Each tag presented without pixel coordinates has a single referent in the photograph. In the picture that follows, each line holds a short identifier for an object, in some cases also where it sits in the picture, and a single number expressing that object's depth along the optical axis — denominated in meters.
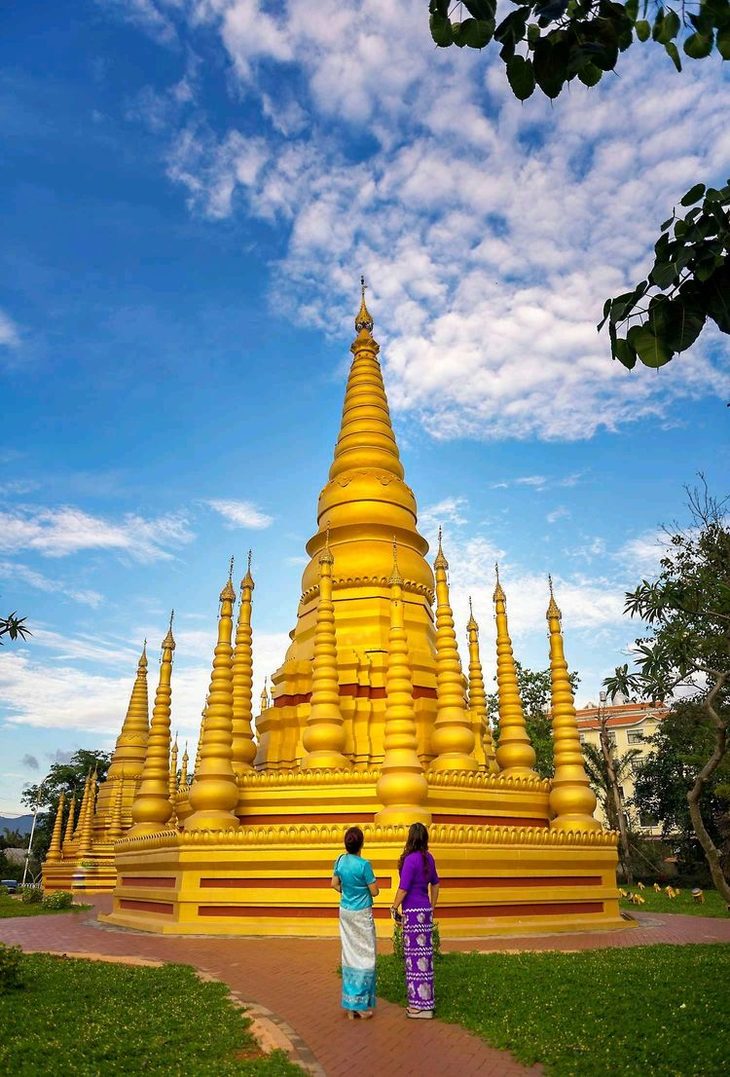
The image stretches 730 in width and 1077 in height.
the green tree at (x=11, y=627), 11.05
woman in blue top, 7.85
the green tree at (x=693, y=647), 10.15
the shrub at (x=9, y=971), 8.95
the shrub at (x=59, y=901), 26.75
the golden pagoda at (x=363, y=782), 15.09
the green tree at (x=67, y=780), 61.38
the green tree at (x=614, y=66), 3.62
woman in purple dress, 7.88
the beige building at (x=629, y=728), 69.12
